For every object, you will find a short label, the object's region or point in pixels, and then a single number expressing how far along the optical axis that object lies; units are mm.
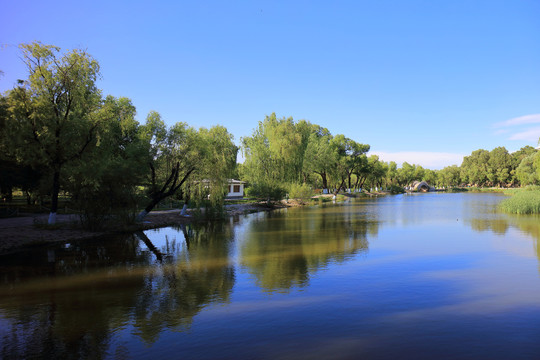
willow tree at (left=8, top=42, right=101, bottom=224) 23094
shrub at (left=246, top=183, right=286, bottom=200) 54875
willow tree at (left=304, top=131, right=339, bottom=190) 71000
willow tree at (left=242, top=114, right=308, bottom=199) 55625
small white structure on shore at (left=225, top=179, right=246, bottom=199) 67938
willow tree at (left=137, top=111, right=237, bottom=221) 29641
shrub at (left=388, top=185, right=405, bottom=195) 128625
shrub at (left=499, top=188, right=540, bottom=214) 39594
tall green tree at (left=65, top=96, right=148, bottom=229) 24594
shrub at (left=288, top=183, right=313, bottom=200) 59969
